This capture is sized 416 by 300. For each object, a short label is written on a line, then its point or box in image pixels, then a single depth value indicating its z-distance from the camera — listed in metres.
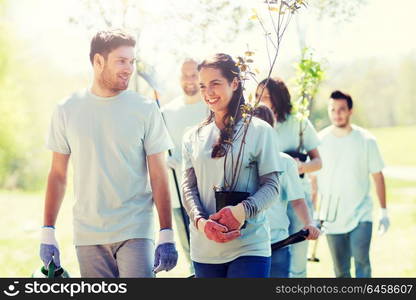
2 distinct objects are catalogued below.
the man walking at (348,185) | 5.45
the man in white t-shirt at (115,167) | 3.36
